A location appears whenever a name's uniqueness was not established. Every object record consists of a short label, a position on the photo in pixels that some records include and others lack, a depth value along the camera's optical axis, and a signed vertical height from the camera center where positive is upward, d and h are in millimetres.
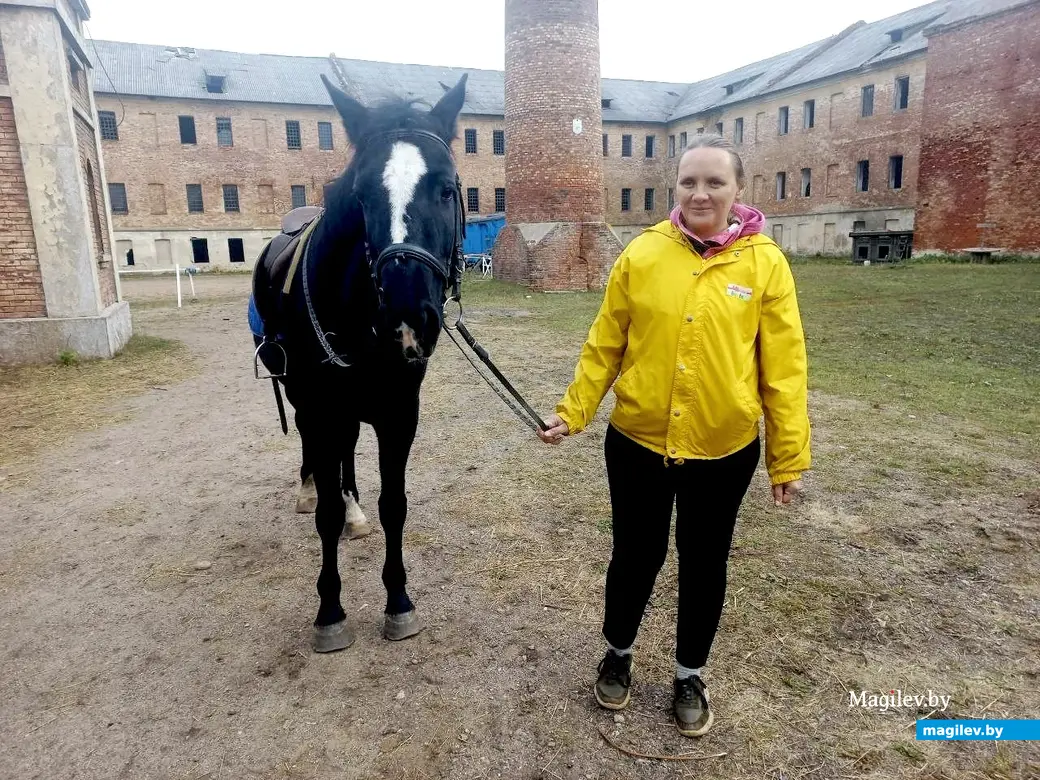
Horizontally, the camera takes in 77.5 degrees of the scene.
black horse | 2160 -188
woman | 2078 -452
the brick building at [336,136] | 31031 +5970
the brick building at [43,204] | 8375 +804
